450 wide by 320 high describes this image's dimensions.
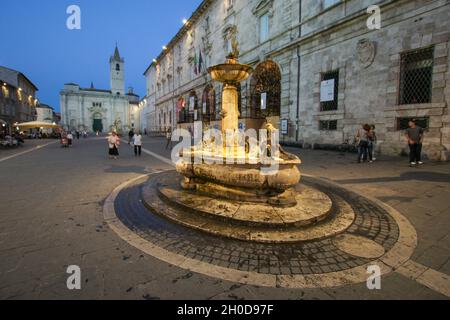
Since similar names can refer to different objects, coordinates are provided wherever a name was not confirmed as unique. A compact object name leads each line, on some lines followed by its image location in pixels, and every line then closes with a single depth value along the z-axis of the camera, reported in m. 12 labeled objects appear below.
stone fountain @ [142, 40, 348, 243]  3.84
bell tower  78.38
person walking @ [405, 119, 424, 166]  8.78
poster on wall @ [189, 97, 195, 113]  31.41
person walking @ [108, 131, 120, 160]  12.50
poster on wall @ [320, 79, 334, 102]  14.00
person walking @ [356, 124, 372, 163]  10.10
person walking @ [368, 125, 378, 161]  10.20
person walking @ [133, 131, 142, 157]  13.65
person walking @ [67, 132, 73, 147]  21.31
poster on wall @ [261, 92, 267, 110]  20.05
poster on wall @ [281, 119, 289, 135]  17.36
